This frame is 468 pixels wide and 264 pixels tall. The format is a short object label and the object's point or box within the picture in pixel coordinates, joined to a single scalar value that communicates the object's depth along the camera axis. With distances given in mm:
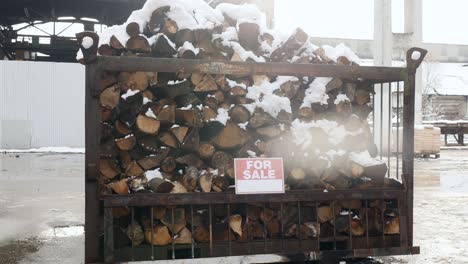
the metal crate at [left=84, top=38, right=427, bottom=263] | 3320
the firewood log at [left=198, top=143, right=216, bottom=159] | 3723
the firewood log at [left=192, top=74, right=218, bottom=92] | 3748
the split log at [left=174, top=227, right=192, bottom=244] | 3615
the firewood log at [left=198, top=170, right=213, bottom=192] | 3594
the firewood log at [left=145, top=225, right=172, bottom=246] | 3557
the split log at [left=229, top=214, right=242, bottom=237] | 3656
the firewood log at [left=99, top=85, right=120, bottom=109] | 3562
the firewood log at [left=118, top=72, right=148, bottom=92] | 3609
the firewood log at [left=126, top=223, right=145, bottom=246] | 3525
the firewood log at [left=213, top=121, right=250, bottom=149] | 3762
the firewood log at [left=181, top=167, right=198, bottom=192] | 3588
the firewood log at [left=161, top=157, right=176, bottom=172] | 3662
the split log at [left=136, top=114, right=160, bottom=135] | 3578
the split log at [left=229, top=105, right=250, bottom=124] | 3812
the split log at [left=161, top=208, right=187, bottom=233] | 3574
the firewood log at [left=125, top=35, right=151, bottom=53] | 3801
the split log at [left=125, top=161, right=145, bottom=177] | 3613
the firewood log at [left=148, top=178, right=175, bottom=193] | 3492
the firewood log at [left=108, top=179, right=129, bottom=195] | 3480
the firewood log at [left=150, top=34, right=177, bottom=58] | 3824
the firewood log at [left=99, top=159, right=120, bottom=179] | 3572
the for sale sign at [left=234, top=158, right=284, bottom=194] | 3566
